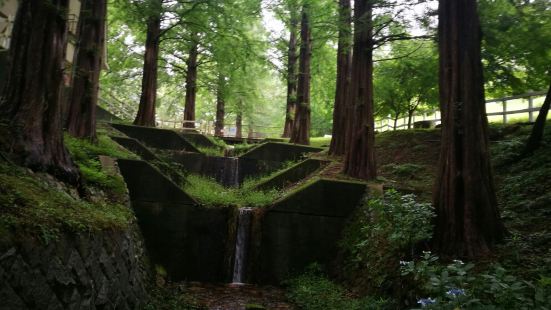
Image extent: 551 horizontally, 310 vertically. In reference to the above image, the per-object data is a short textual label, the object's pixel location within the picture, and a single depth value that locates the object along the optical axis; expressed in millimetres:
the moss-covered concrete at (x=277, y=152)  18422
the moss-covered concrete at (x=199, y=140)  20703
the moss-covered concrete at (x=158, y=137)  17375
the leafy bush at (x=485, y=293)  3932
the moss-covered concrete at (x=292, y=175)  14680
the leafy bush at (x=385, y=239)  7188
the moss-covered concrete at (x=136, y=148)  14203
